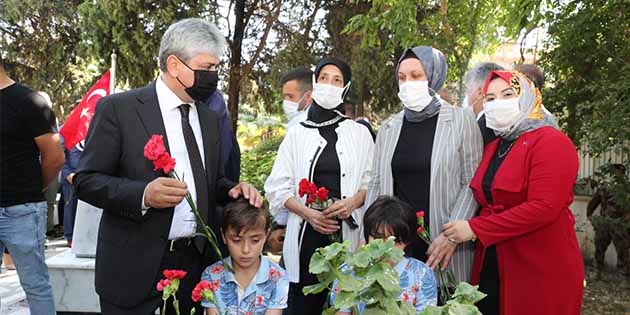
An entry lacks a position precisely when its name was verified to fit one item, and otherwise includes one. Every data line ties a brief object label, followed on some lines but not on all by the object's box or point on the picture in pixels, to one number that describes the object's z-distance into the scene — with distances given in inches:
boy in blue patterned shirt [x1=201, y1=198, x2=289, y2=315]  108.3
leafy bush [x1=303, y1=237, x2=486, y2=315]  54.2
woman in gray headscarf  118.1
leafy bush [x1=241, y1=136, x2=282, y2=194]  309.0
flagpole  257.1
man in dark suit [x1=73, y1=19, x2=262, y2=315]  90.6
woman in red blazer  106.3
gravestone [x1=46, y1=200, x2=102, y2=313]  182.9
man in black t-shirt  140.6
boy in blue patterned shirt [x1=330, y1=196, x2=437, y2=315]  105.7
